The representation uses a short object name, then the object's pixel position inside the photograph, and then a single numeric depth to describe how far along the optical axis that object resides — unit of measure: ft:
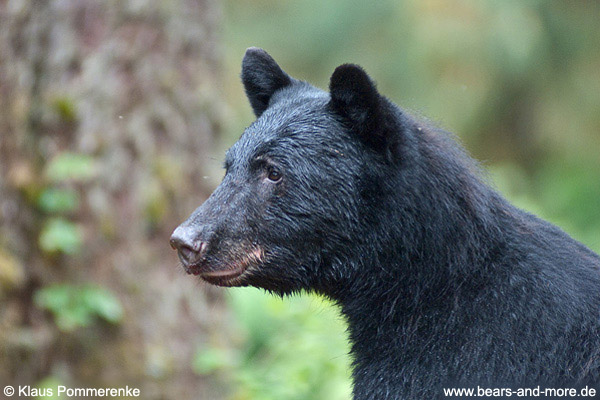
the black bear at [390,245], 18.16
